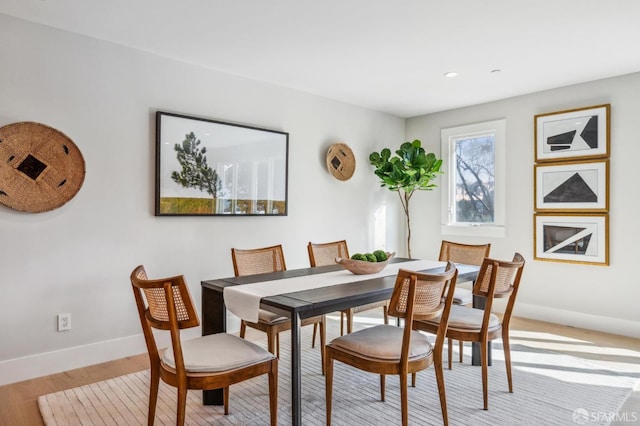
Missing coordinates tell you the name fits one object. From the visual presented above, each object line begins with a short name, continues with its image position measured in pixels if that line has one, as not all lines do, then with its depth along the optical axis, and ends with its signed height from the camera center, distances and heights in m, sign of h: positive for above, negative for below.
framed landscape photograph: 3.44 +0.39
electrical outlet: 2.96 -0.80
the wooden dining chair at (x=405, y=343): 1.94 -0.66
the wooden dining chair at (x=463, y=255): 3.33 -0.34
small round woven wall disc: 4.73 +0.60
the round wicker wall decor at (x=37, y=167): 2.71 +0.29
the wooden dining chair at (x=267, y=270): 2.62 -0.42
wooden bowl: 2.67 -0.34
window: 4.79 +0.43
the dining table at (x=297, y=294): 1.93 -0.42
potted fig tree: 4.77 +0.53
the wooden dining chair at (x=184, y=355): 1.76 -0.67
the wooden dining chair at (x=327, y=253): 3.39 -0.34
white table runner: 2.13 -0.42
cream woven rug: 2.28 -1.12
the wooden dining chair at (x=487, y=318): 2.38 -0.63
